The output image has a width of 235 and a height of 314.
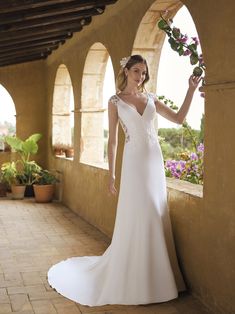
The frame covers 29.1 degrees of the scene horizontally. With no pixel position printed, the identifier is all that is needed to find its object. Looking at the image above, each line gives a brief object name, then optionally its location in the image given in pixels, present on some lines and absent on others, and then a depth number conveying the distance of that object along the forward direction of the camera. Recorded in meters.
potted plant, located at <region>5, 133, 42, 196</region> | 9.27
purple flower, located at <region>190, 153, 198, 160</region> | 4.62
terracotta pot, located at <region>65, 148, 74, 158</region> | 8.96
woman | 3.46
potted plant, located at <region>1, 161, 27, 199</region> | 9.13
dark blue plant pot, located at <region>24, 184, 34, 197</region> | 9.54
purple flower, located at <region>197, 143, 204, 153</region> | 4.45
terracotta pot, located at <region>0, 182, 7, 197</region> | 9.73
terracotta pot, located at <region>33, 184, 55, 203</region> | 8.68
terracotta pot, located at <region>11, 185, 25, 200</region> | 9.12
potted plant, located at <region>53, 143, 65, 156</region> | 9.23
